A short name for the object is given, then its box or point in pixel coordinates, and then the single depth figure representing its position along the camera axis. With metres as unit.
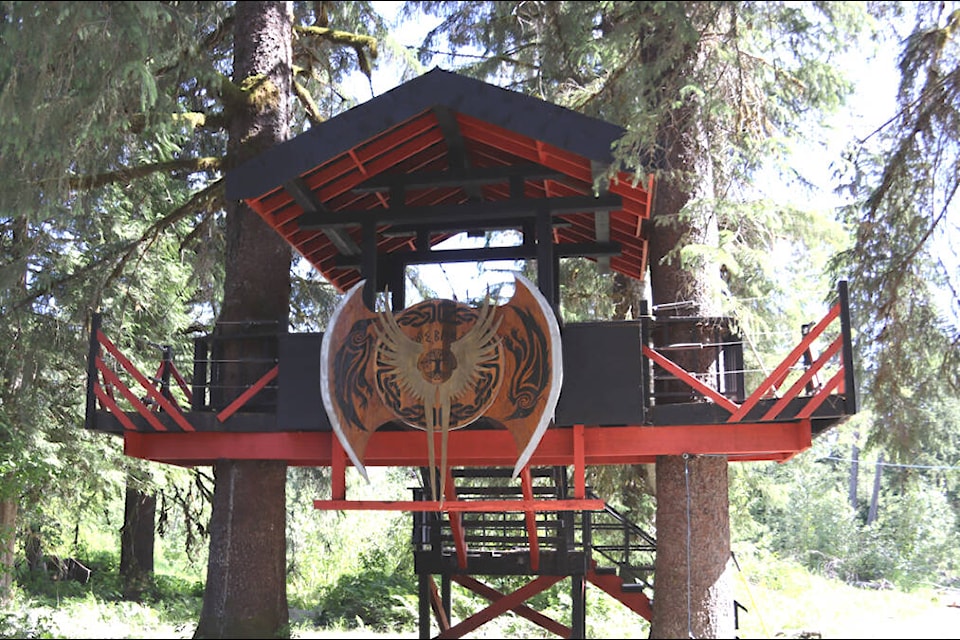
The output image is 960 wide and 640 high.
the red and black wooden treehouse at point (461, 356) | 8.39
